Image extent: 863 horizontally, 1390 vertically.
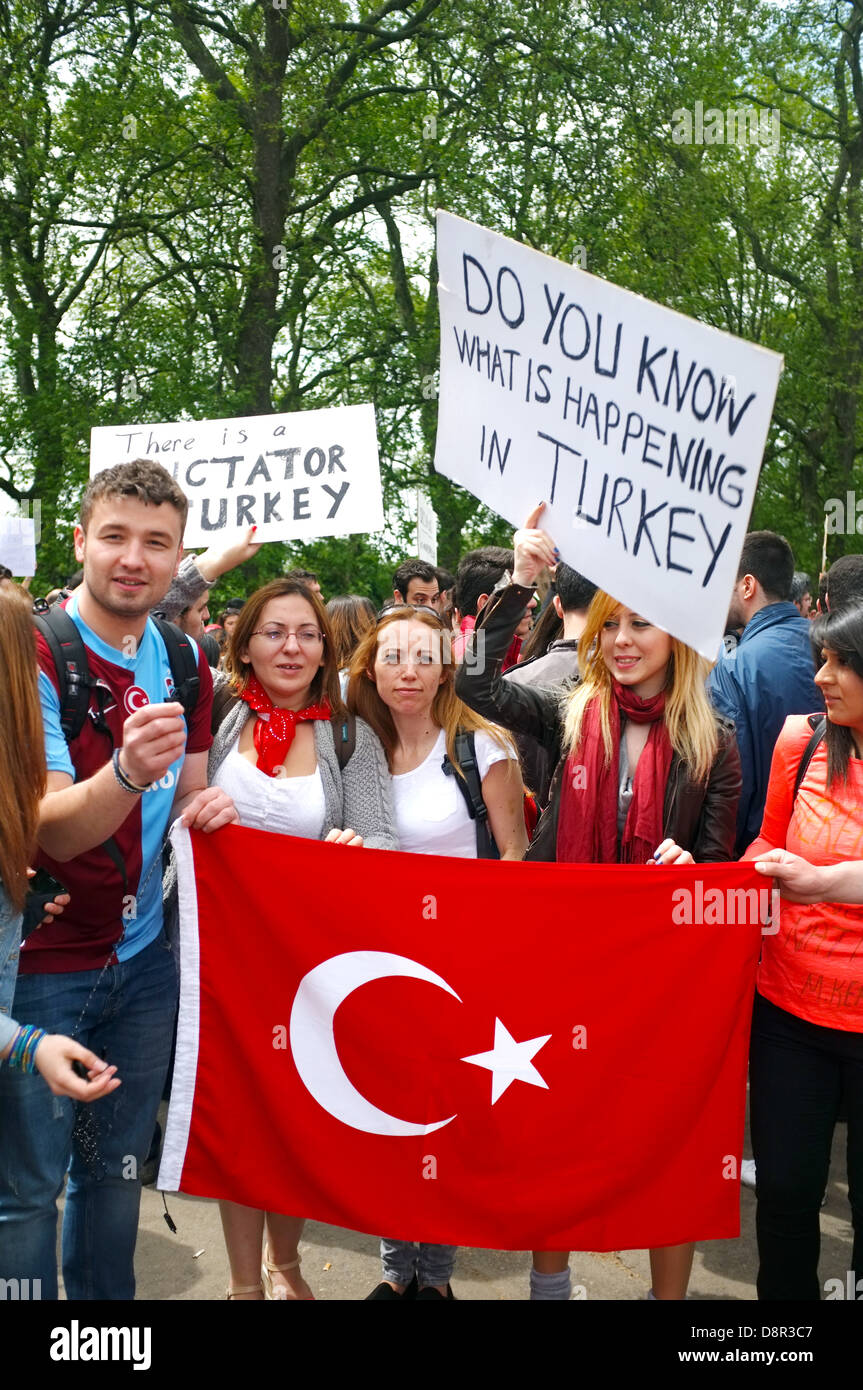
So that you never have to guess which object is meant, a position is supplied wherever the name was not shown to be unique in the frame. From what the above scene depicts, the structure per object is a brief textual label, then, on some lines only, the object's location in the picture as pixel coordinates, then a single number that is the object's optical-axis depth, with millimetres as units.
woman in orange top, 2865
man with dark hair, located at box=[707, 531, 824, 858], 4449
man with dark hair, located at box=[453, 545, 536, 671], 5211
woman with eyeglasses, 3330
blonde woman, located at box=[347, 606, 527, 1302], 3422
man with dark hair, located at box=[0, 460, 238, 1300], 2518
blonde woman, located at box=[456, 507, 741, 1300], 3172
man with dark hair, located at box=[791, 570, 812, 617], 7678
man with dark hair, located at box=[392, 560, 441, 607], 6520
